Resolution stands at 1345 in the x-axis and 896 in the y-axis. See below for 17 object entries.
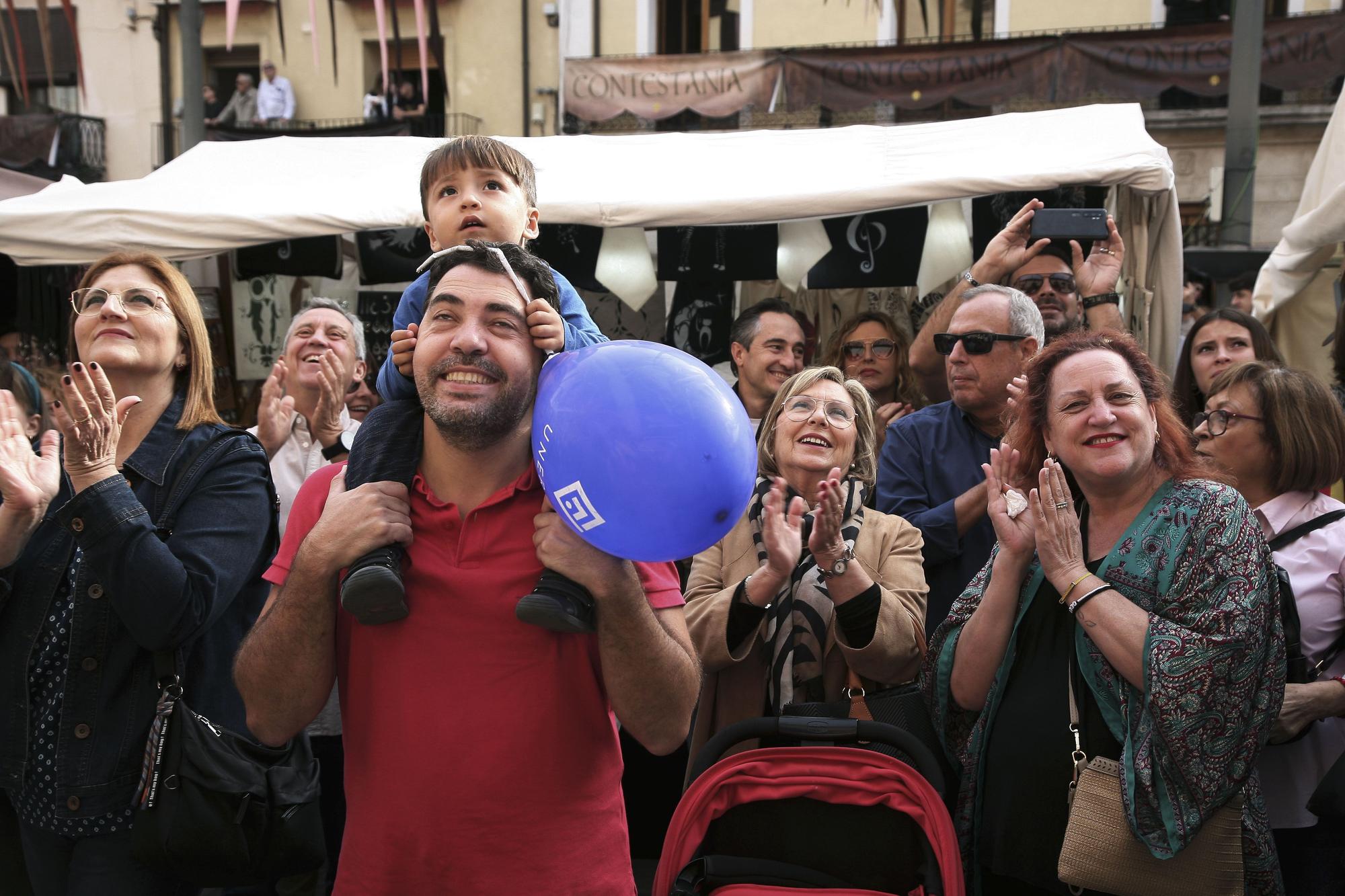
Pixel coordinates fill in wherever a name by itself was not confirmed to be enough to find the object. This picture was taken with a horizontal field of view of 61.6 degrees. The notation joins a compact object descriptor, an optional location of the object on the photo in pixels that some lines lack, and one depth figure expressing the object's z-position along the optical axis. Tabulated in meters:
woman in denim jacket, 2.37
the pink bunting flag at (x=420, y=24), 11.82
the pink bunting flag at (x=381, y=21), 11.06
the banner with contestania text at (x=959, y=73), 13.18
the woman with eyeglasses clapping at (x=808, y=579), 2.88
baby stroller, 2.43
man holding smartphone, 4.40
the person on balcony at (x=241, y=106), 17.25
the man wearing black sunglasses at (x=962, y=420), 3.76
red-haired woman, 2.38
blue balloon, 1.75
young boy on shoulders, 1.93
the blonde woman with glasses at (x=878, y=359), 5.17
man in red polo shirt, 1.97
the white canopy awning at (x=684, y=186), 5.25
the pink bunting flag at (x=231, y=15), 10.45
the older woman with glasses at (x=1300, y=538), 2.96
